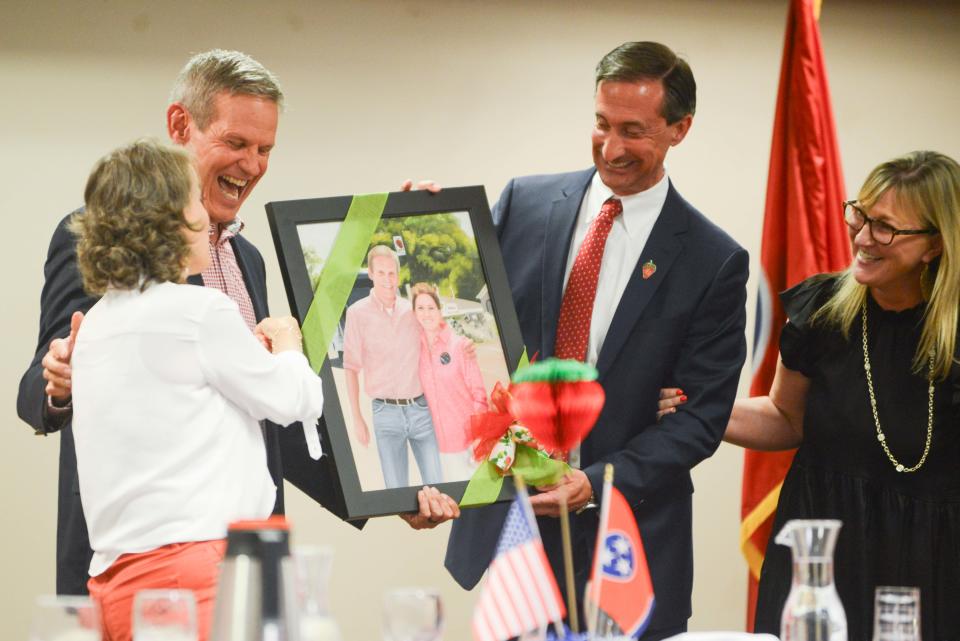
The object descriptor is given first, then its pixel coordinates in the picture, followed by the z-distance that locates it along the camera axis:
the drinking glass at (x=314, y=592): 2.86
